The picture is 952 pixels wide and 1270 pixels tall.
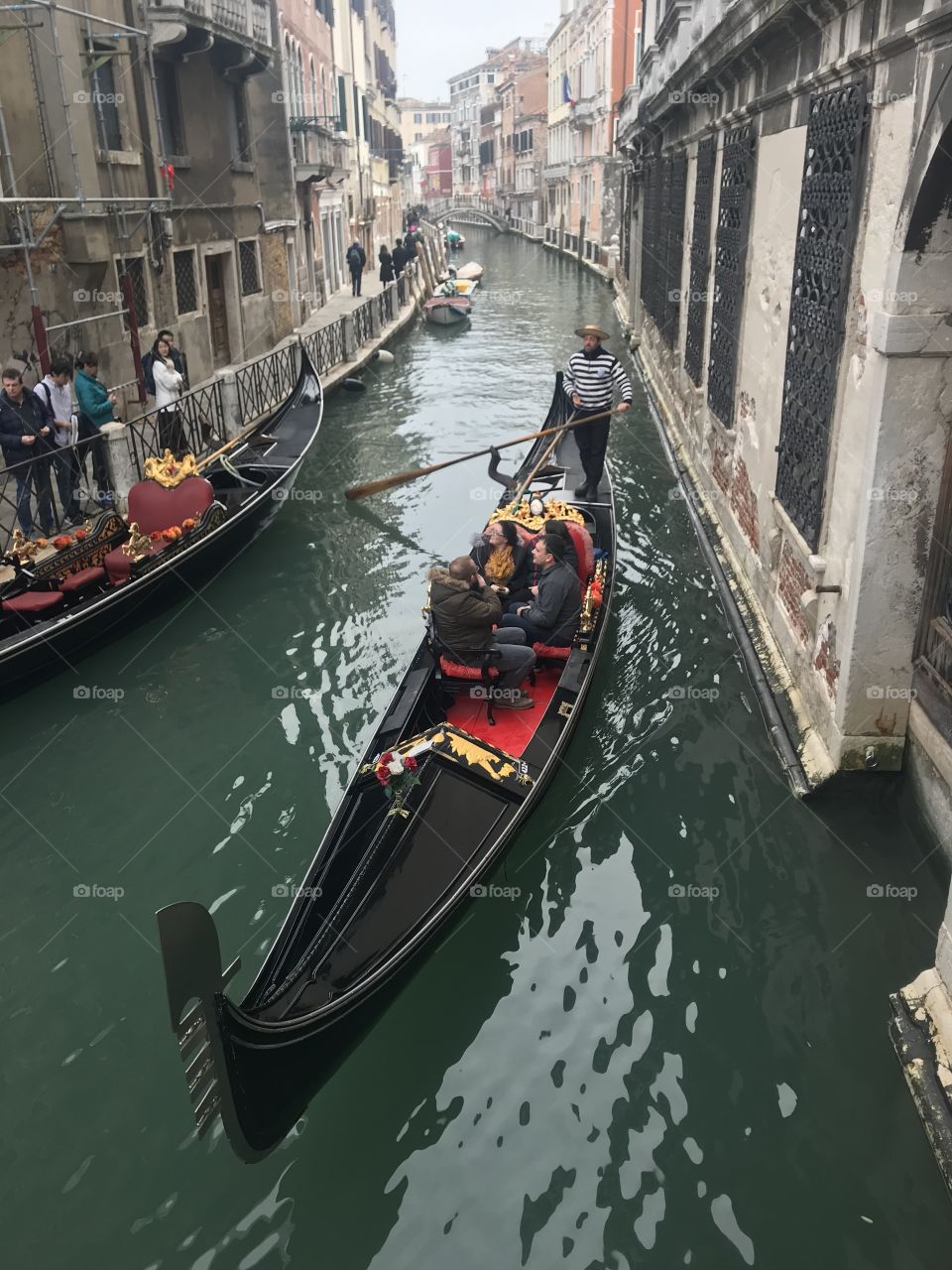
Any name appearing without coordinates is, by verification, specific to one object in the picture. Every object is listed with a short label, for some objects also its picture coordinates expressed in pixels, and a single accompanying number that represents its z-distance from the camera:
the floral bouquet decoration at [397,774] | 3.49
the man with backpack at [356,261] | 17.88
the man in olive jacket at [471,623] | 4.13
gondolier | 6.91
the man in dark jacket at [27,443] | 5.88
